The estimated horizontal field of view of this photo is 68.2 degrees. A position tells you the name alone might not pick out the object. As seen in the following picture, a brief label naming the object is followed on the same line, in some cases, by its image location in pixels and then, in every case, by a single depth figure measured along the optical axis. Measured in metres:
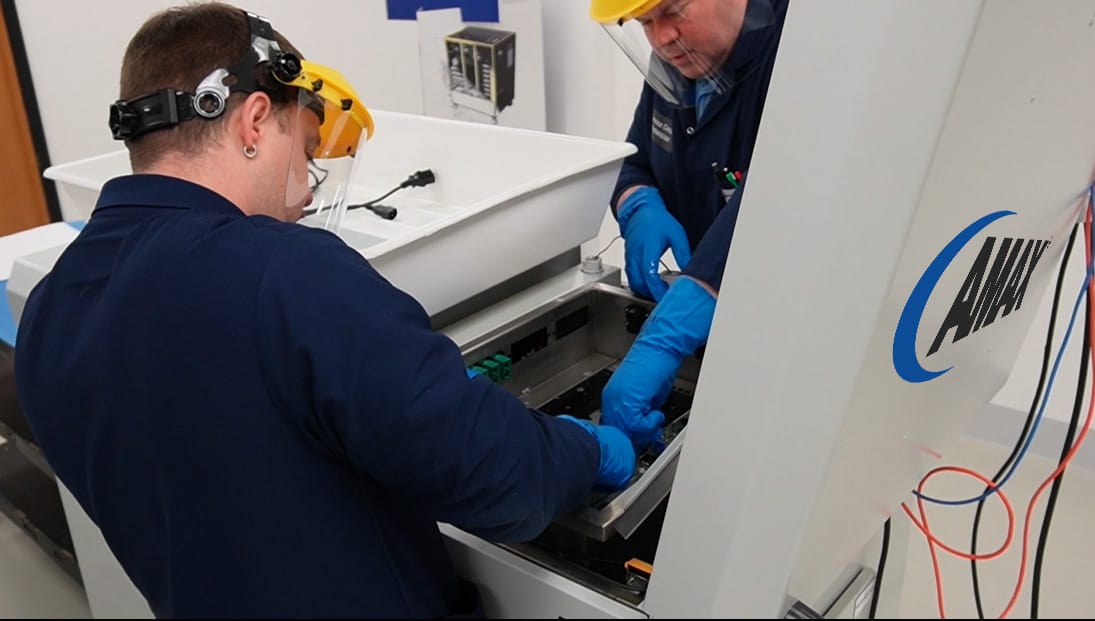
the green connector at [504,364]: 1.26
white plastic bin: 1.21
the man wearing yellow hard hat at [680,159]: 1.17
